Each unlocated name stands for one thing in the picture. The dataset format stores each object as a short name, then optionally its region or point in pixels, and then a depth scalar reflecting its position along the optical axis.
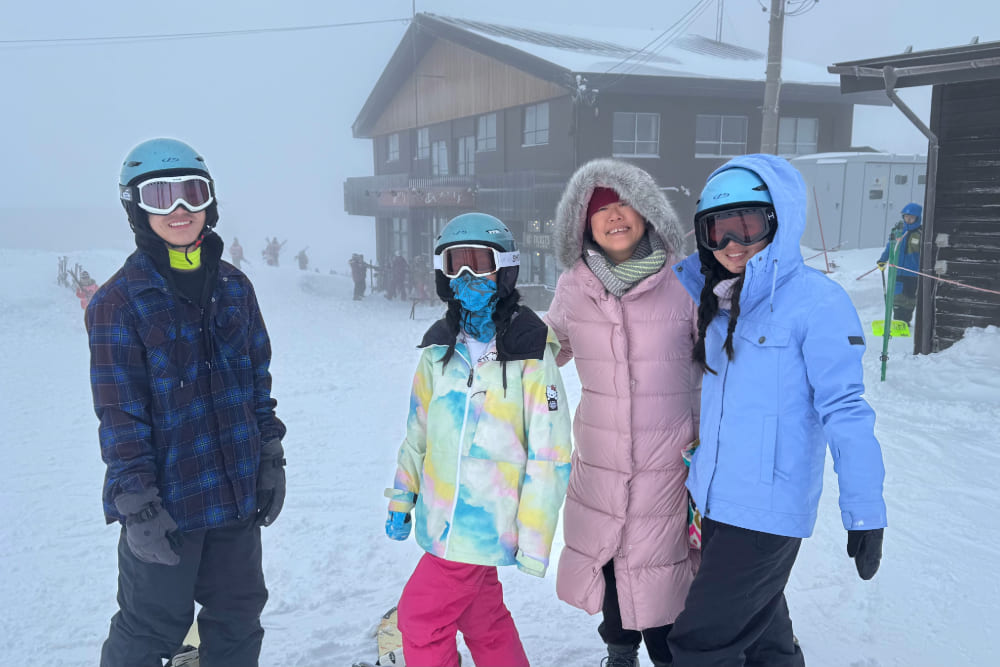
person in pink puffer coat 2.54
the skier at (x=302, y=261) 30.38
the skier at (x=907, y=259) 9.83
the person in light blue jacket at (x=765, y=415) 2.03
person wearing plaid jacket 2.25
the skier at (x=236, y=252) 23.35
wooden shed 7.91
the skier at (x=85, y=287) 15.45
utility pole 12.16
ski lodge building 17.16
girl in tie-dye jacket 2.40
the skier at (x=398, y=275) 19.34
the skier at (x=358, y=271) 19.38
